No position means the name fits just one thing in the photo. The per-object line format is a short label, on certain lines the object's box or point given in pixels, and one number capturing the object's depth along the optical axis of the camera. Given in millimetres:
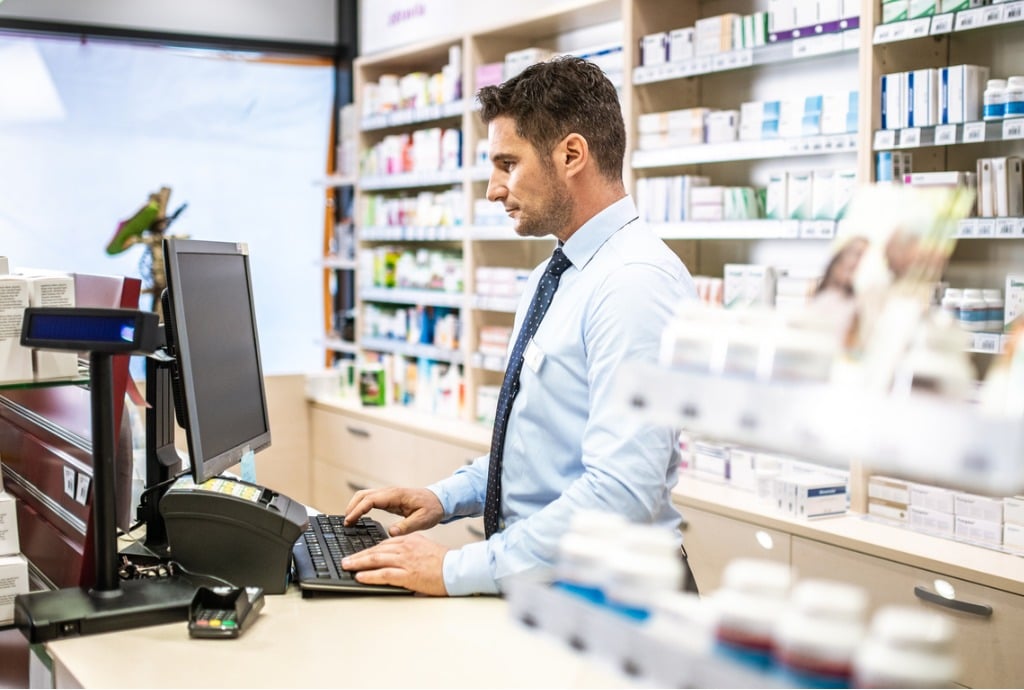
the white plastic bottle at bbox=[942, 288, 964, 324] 2996
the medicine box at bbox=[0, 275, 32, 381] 2029
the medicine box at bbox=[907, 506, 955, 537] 3014
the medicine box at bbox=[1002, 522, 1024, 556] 2822
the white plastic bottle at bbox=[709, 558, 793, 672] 996
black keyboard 1940
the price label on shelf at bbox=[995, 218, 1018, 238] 2812
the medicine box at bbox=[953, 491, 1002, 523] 2896
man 1881
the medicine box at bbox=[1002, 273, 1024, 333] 2904
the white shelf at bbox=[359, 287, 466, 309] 5242
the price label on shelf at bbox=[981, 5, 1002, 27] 2861
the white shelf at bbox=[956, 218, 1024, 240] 2807
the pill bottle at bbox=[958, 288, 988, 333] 2982
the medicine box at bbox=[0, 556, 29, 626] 1958
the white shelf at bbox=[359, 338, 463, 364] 5254
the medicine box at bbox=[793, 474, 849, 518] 3148
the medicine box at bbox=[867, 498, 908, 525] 3146
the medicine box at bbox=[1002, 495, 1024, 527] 2840
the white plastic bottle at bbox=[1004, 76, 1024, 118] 2852
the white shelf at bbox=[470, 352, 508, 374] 4867
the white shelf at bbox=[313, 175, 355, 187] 6164
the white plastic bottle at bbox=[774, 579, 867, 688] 951
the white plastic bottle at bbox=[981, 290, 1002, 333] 2994
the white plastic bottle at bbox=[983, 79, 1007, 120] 2898
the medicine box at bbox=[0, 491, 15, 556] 2053
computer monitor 1889
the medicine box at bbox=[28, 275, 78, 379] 2078
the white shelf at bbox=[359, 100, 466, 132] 5242
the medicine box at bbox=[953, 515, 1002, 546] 2896
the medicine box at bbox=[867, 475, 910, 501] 3141
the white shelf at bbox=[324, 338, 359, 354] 6199
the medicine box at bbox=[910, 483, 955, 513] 3020
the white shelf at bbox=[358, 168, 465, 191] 5254
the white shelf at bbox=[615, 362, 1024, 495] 845
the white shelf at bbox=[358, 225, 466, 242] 5234
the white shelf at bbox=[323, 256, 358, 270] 6164
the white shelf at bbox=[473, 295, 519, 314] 4793
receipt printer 1927
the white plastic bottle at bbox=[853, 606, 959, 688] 909
